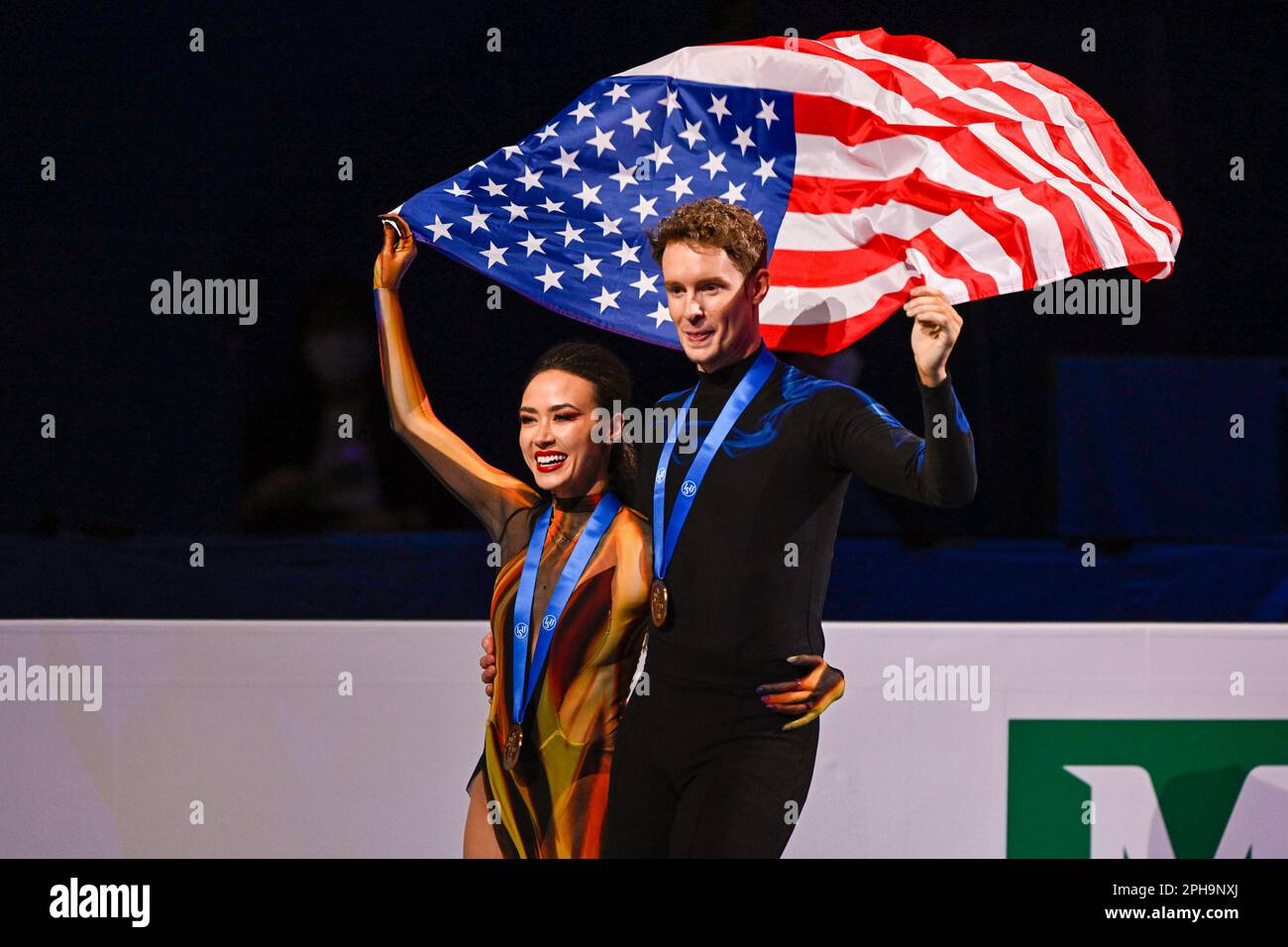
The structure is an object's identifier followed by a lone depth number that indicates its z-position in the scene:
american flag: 3.75
